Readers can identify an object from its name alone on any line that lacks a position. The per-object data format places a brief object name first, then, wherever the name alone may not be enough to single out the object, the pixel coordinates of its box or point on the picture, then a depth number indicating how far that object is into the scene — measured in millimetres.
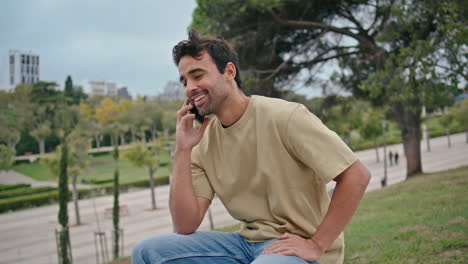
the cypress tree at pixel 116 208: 11578
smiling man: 1530
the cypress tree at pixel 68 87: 22191
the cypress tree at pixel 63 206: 10750
